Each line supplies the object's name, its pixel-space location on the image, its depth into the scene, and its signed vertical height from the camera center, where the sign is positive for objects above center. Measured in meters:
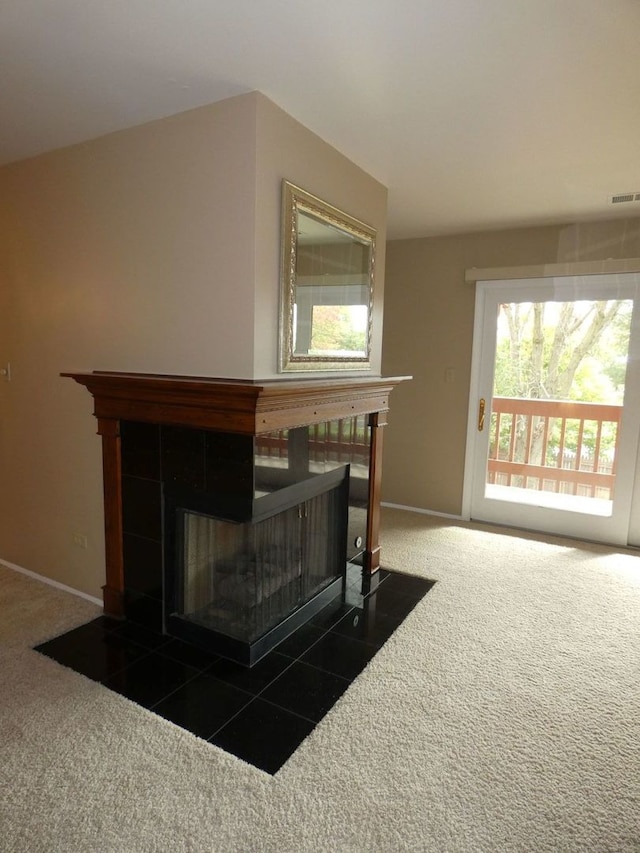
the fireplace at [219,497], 2.01 -0.61
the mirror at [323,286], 2.11 +0.37
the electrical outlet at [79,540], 2.68 -0.99
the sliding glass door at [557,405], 3.58 -0.26
